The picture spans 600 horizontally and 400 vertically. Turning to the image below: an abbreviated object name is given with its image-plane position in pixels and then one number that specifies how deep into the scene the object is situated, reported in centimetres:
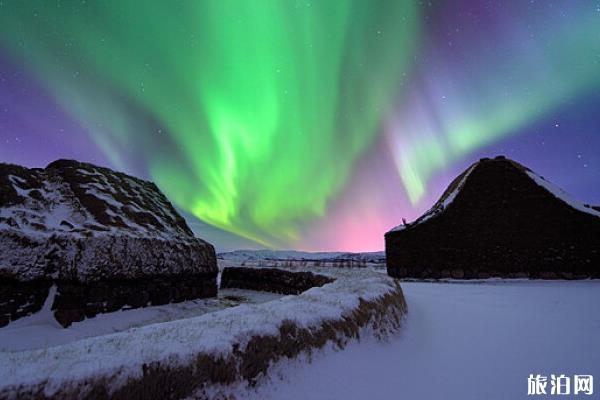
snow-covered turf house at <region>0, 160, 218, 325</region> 428
